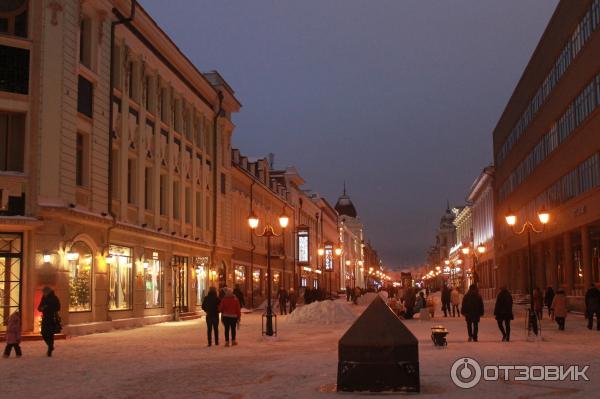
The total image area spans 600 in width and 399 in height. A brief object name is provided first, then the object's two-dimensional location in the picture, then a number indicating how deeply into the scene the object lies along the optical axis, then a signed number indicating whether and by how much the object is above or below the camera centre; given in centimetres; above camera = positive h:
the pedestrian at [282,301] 4534 -115
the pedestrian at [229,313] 2067 -82
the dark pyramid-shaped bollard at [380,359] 1115 -115
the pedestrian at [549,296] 3475 -80
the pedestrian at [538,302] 3222 -100
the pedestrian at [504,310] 2134 -88
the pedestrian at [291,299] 4641 -105
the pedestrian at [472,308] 2109 -79
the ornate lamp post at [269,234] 2322 +160
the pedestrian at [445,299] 3972 -100
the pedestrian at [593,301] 2582 -81
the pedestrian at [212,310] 2078 -75
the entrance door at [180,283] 3650 +2
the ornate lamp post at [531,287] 2202 -25
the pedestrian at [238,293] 3271 -45
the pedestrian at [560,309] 2638 -106
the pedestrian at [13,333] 1730 -110
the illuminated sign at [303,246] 7419 +354
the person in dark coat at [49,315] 1745 -69
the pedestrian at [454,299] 3978 -104
